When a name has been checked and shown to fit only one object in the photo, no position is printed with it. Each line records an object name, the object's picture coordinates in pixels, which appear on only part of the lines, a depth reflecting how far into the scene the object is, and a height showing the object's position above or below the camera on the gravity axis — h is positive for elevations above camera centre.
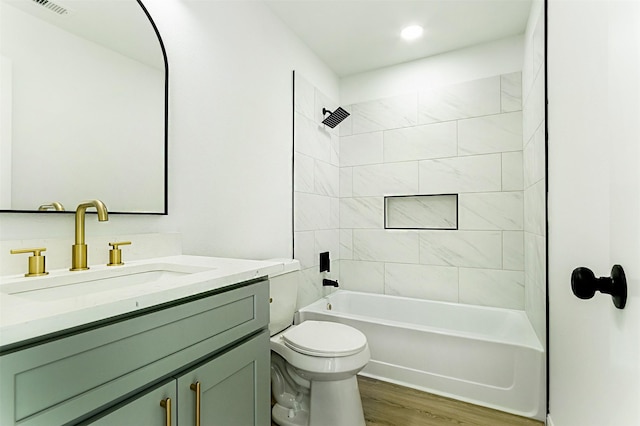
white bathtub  1.88 -0.90
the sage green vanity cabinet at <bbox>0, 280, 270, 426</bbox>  0.60 -0.36
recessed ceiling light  2.43 +1.39
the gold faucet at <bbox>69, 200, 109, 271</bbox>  1.09 -0.11
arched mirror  1.02 +0.39
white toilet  1.57 -0.75
